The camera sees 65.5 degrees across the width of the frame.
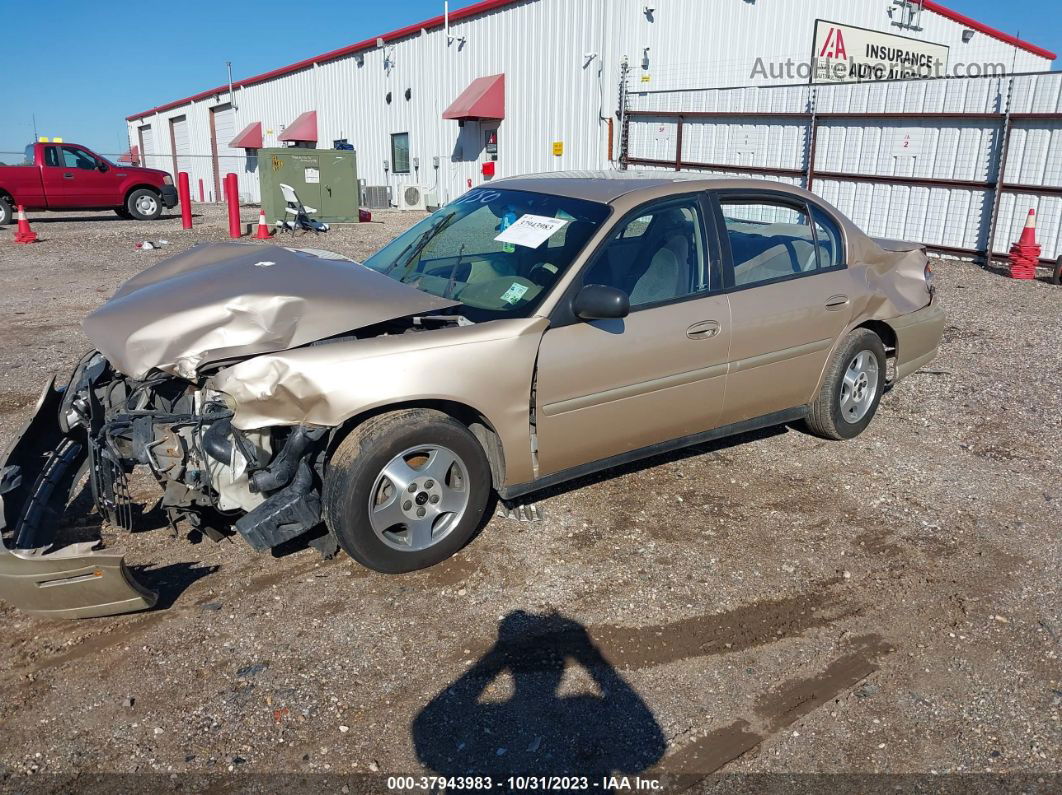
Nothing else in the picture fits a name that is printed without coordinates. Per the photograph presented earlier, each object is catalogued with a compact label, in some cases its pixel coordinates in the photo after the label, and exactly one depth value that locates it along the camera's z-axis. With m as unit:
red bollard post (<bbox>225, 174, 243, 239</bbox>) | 16.09
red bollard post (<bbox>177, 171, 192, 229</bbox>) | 18.18
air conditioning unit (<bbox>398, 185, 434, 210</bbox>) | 23.91
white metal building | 18.08
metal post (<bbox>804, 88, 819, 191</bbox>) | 14.69
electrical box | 18.05
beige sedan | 3.38
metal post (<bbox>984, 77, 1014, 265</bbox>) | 12.28
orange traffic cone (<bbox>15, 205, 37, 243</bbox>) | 15.45
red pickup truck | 18.27
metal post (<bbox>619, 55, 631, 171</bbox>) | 17.81
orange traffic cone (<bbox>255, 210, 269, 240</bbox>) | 16.26
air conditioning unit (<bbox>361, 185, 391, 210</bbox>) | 25.88
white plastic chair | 17.78
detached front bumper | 3.03
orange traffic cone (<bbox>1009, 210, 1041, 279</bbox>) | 11.77
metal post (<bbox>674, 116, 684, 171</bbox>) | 16.84
